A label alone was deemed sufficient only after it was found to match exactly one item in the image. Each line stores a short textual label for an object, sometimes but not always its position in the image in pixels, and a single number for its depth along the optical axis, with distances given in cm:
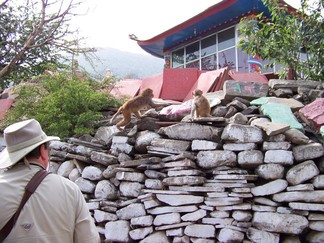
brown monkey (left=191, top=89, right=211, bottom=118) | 598
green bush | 714
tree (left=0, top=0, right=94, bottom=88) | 1106
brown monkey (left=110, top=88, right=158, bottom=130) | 655
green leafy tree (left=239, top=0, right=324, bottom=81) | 854
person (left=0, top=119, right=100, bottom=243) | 210
